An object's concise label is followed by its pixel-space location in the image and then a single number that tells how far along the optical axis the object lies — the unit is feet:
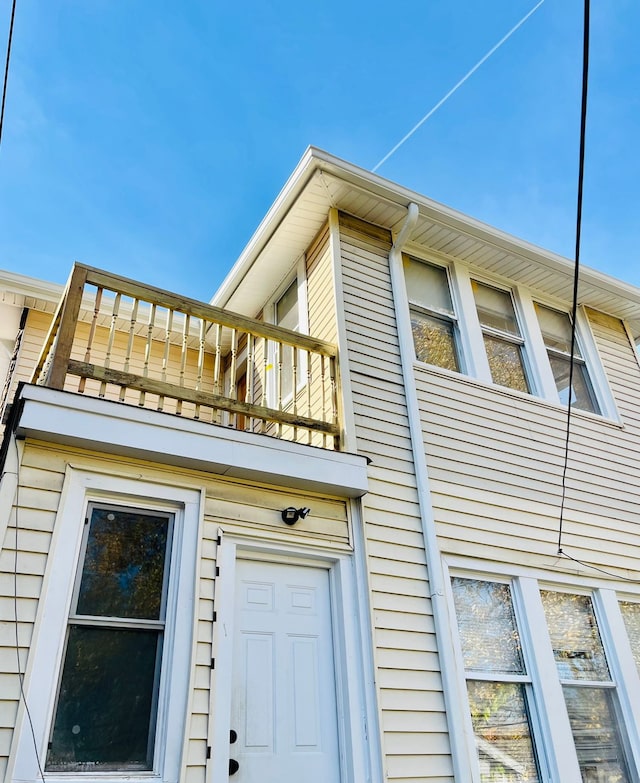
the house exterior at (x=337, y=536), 10.66
